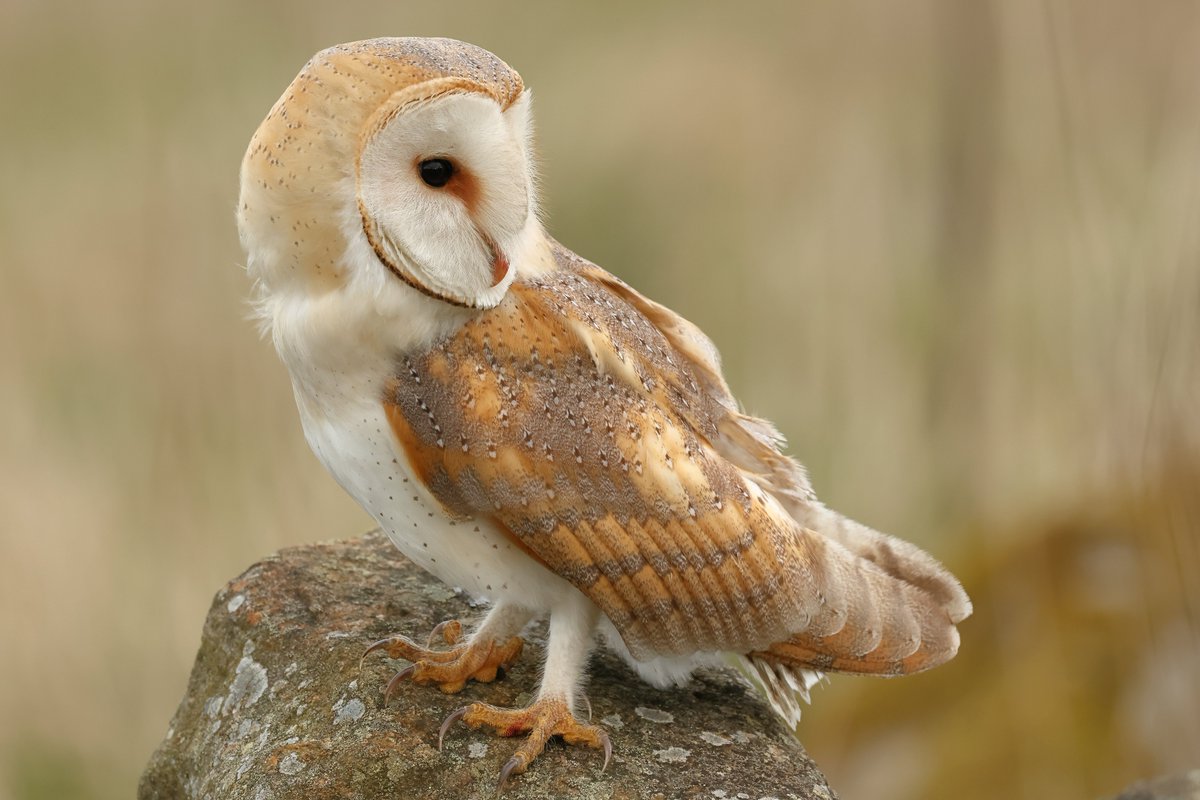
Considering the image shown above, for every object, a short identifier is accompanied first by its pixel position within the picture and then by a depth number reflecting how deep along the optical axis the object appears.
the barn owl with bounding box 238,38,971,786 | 4.99
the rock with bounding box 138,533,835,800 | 5.45
